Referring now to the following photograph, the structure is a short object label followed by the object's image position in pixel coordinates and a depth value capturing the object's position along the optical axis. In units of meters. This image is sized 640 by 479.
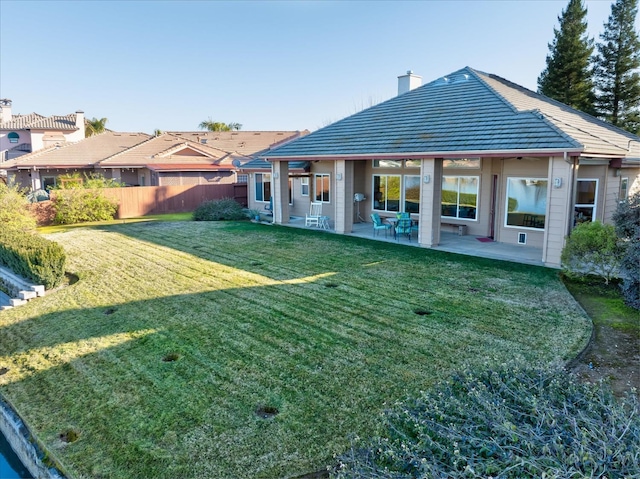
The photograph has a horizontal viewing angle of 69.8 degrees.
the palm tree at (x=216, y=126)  61.59
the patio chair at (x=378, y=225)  15.66
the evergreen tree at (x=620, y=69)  29.69
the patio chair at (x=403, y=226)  15.13
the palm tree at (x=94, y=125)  69.94
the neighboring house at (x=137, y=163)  29.41
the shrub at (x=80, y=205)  22.69
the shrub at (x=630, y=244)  8.72
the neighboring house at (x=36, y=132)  47.28
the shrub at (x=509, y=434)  3.20
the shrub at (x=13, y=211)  16.67
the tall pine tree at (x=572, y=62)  31.36
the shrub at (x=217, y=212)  22.62
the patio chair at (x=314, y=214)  19.02
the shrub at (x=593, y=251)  9.66
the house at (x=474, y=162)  11.70
